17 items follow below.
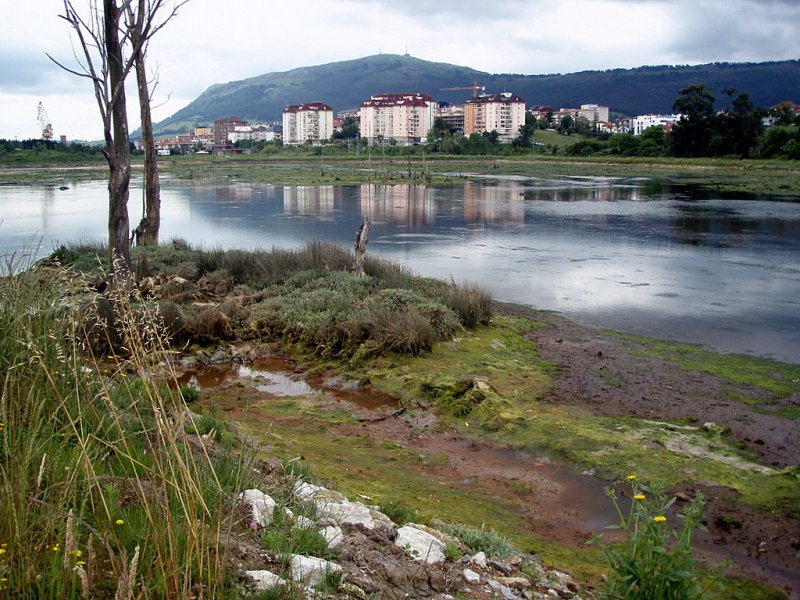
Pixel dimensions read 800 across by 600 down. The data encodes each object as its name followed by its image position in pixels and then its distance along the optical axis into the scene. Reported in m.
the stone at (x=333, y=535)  4.07
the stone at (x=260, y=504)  4.06
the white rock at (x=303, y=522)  4.11
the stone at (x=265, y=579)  3.27
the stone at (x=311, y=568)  3.49
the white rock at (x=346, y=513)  4.48
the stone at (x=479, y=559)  4.46
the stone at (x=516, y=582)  4.29
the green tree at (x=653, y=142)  89.56
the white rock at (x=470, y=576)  4.15
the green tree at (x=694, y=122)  81.81
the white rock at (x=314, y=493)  4.75
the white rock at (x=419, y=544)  4.29
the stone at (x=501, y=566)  4.50
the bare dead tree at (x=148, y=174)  18.05
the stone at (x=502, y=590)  4.08
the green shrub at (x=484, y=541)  4.75
